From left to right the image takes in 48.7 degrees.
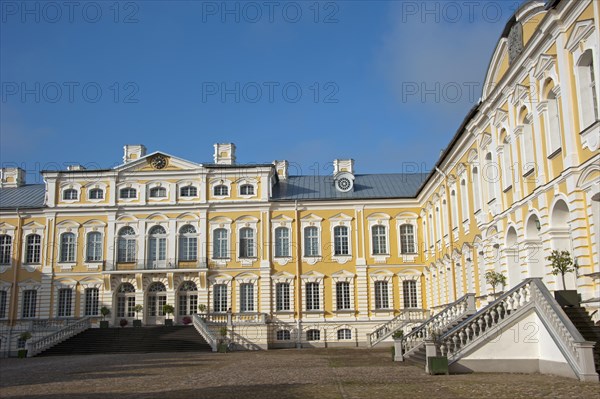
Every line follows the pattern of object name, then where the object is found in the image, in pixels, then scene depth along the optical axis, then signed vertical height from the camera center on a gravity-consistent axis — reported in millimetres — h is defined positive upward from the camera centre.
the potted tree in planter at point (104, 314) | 38344 -31
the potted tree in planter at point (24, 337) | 36281 -1202
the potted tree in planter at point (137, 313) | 38281 -10
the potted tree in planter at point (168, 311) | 38188 +69
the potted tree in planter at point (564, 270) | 16000 +834
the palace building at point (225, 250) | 38844 +3644
